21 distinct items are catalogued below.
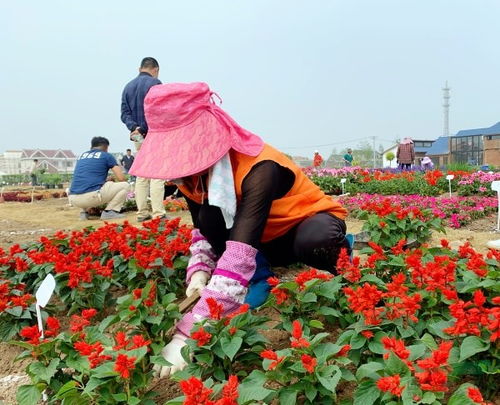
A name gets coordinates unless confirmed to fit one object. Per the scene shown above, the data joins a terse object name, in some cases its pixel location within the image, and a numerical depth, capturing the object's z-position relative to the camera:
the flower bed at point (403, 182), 8.88
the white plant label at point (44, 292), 1.79
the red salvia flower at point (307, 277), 1.80
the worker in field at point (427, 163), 16.27
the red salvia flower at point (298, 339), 1.37
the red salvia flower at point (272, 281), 1.82
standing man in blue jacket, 5.83
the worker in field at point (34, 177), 23.98
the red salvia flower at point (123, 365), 1.32
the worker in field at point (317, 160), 17.18
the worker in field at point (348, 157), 20.97
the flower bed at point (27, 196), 14.84
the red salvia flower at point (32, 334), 1.60
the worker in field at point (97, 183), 7.42
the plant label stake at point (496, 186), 4.08
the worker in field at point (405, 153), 14.66
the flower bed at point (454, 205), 5.93
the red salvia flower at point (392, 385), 1.14
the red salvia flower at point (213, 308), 1.53
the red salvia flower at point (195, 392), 1.12
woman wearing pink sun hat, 1.75
